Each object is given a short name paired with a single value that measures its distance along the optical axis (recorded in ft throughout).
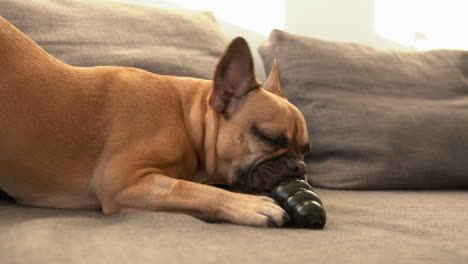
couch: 3.31
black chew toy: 3.53
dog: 3.86
